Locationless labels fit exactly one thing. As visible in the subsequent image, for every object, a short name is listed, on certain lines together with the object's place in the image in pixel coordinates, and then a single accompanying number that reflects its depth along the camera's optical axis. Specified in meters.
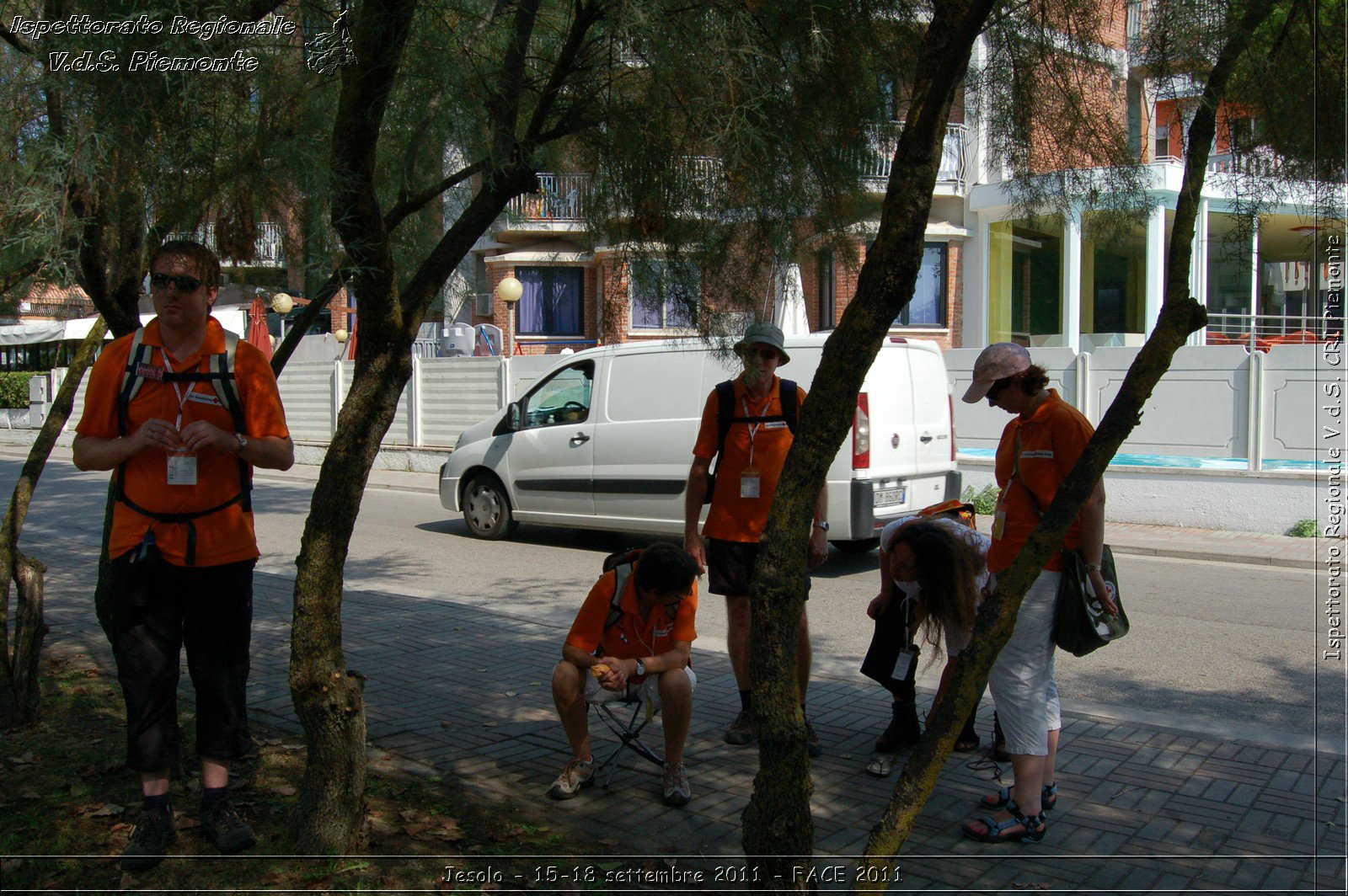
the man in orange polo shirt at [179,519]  3.52
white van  9.91
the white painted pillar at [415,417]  20.30
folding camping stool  4.44
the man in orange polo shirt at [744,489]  5.06
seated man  4.23
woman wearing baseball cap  3.95
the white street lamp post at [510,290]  22.86
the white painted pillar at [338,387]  21.33
